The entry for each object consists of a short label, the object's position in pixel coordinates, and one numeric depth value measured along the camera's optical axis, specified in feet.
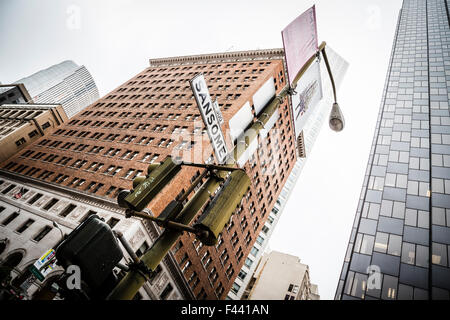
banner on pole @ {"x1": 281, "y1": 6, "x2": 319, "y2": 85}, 15.70
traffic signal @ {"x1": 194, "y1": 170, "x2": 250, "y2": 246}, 8.43
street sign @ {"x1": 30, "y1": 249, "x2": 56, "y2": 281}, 63.90
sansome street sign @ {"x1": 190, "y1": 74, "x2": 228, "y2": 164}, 11.69
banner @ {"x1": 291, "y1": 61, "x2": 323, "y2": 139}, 20.00
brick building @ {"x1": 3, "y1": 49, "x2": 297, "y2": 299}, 100.89
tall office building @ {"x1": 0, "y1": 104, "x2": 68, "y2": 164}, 171.73
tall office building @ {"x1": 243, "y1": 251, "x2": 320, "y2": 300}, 240.94
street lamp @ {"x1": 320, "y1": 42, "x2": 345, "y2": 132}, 23.47
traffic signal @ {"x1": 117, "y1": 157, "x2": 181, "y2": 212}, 9.47
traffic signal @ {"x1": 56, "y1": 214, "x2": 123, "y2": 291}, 7.66
